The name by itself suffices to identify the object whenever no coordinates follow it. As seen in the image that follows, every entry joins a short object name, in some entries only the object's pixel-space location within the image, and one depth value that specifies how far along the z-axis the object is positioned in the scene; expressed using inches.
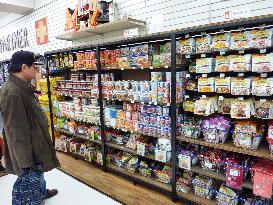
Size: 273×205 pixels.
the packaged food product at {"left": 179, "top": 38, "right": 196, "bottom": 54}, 120.3
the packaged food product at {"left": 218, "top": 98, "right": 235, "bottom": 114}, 115.9
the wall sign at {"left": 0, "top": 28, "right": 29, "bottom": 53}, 304.0
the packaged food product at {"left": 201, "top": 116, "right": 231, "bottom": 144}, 116.3
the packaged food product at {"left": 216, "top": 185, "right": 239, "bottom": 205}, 115.2
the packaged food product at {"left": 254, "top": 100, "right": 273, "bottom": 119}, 103.2
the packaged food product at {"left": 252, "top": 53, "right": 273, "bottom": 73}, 99.9
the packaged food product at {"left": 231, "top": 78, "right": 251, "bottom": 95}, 107.0
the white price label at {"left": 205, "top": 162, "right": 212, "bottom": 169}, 124.8
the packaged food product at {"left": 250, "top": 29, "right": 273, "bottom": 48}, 98.3
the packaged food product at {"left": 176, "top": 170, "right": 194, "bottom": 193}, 133.9
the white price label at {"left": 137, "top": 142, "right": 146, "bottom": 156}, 149.6
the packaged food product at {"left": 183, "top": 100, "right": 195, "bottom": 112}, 126.0
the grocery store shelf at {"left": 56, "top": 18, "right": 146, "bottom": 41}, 156.3
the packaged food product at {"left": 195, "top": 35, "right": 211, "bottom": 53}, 115.4
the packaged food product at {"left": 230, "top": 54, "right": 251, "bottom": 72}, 105.3
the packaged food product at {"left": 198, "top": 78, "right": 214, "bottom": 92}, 117.8
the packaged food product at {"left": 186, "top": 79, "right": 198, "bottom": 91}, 126.3
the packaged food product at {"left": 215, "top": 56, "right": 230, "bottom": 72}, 112.0
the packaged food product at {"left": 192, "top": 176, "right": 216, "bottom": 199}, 126.4
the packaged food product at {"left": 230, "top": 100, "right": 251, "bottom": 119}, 107.2
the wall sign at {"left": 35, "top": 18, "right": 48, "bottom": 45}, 262.7
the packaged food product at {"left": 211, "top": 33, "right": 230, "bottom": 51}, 109.4
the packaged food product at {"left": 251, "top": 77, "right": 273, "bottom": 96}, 100.9
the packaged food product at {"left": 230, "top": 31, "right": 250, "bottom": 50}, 104.3
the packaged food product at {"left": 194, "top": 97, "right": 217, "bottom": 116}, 117.6
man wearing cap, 94.7
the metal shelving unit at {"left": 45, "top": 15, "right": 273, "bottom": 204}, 101.7
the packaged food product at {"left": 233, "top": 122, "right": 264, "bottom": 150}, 107.7
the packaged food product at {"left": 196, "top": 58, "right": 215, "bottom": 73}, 116.7
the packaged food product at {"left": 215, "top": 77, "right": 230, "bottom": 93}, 113.0
